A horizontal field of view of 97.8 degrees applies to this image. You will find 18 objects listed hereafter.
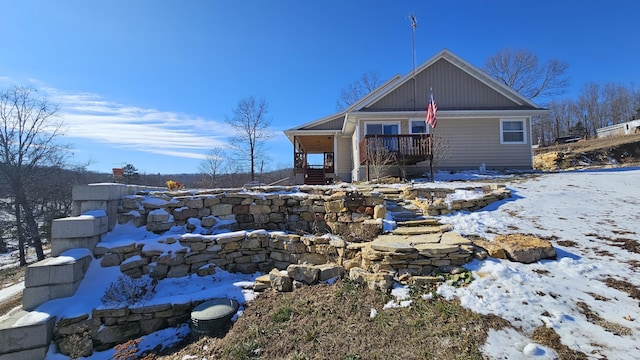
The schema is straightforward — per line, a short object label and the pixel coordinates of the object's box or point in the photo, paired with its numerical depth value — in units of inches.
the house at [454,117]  495.8
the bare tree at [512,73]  960.8
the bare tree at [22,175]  659.4
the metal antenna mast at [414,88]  487.9
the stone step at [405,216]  229.0
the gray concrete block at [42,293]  161.2
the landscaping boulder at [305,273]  168.4
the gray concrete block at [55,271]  161.6
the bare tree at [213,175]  828.6
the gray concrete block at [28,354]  141.0
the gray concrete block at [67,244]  184.7
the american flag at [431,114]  363.3
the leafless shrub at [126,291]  173.6
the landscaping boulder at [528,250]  149.2
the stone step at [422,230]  192.9
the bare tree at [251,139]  896.1
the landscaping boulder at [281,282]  170.7
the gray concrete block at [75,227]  183.6
